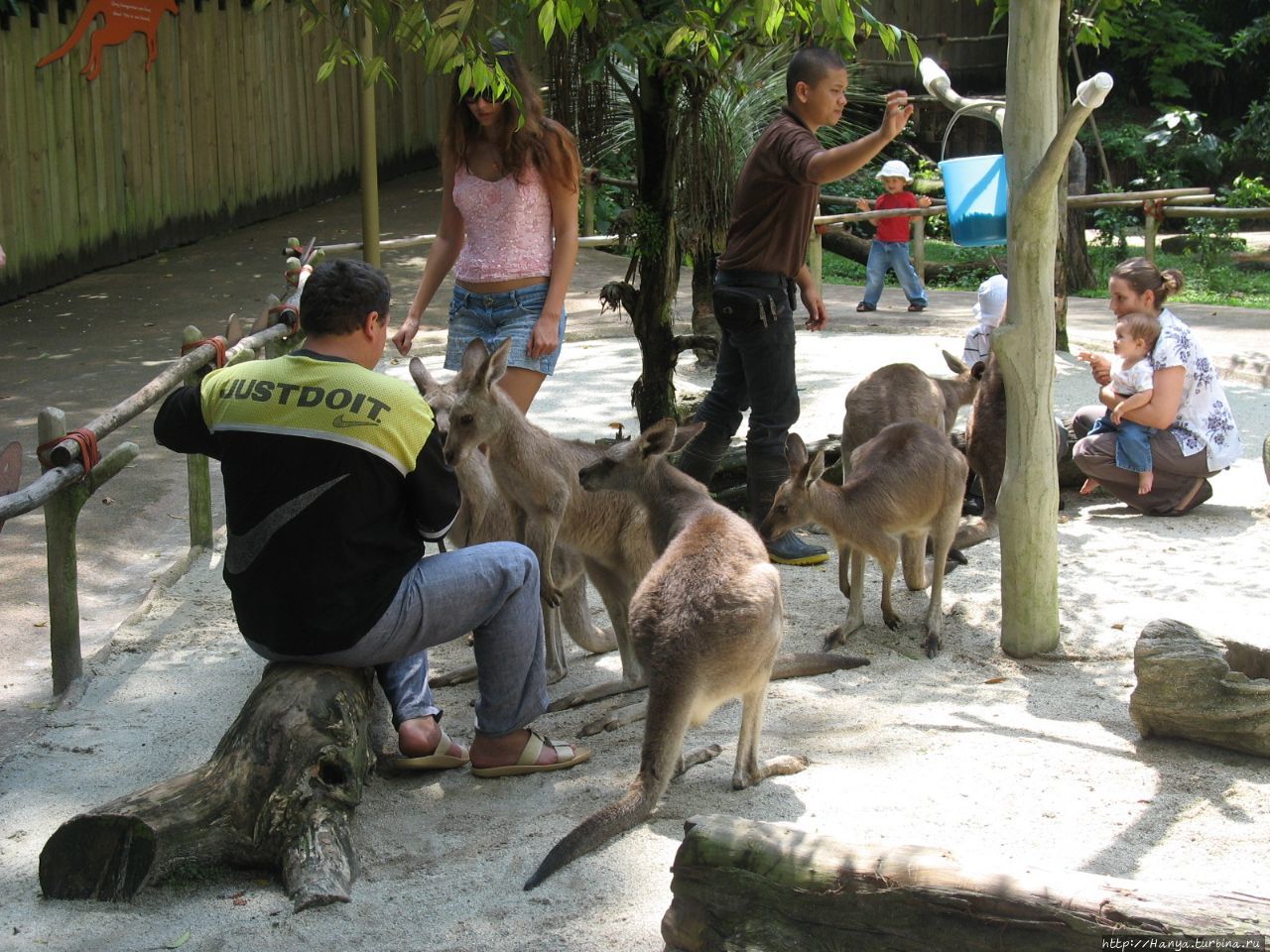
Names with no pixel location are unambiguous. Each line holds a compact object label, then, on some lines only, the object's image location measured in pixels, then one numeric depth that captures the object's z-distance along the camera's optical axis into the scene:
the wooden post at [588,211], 10.86
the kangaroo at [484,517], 4.66
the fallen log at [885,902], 2.42
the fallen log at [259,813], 3.14
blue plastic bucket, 5.48
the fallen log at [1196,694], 3.80
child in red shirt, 12.65
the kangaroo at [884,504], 5.00
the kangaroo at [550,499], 4.44
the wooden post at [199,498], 5.99
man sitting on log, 3.40
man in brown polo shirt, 5.25
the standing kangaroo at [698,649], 3.43
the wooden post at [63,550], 4.40
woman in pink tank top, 4.95
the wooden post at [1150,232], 11.36
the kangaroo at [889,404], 5.90
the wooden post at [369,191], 8.56
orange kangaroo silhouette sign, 12.17
